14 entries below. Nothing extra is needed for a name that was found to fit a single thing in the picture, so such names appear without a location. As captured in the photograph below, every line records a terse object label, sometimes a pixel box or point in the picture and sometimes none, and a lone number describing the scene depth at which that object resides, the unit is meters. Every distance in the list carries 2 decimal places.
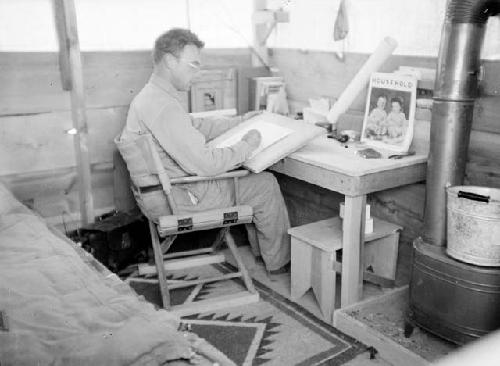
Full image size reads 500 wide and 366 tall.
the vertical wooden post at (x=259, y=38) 3.77
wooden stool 2.64
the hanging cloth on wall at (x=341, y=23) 3.12
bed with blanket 1.37
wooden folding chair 2.58
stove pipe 2.06
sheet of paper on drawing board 2.82
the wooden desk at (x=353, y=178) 2.46
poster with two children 2.77
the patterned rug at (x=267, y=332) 2.36
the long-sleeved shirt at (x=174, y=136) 2.63
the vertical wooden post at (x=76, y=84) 3.13
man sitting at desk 2.64
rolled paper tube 2.76
